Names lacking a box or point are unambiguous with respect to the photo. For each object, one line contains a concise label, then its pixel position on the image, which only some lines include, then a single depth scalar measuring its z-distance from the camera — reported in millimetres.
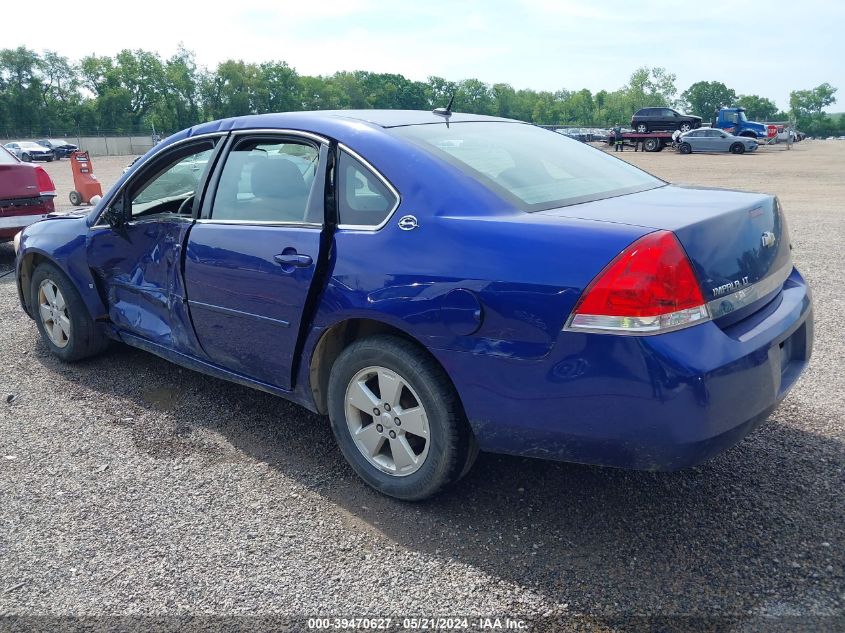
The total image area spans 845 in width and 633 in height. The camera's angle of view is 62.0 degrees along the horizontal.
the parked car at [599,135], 57650
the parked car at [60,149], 58403
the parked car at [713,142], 38125
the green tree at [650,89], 111750
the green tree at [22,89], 90625
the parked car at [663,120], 42125
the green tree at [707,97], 147125
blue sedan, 2379
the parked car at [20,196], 8367
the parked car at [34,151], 51750
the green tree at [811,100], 153875
